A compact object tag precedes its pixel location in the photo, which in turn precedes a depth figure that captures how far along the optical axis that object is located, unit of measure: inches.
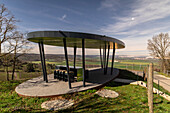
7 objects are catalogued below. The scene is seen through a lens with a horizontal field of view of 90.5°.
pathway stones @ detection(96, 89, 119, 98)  276.1
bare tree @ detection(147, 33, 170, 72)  809.5
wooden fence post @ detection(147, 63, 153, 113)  117.2
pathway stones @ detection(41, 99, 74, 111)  221.5
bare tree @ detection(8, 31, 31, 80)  516.5
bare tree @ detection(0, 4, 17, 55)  445.8
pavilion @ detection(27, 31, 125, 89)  267.9
